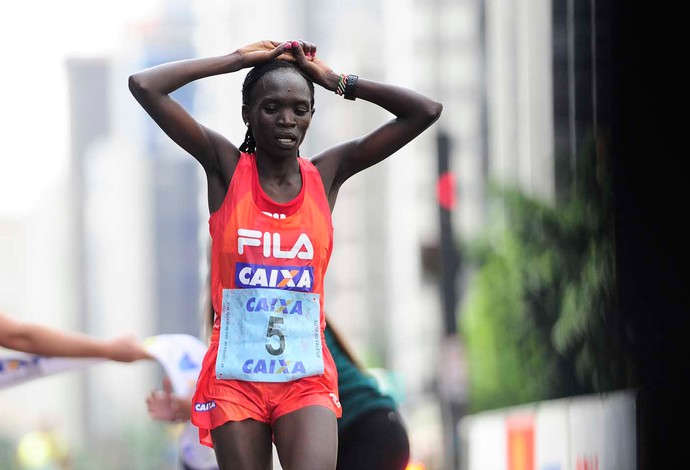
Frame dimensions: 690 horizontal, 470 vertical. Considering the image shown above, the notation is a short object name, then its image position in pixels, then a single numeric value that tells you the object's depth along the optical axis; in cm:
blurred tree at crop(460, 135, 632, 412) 2183
